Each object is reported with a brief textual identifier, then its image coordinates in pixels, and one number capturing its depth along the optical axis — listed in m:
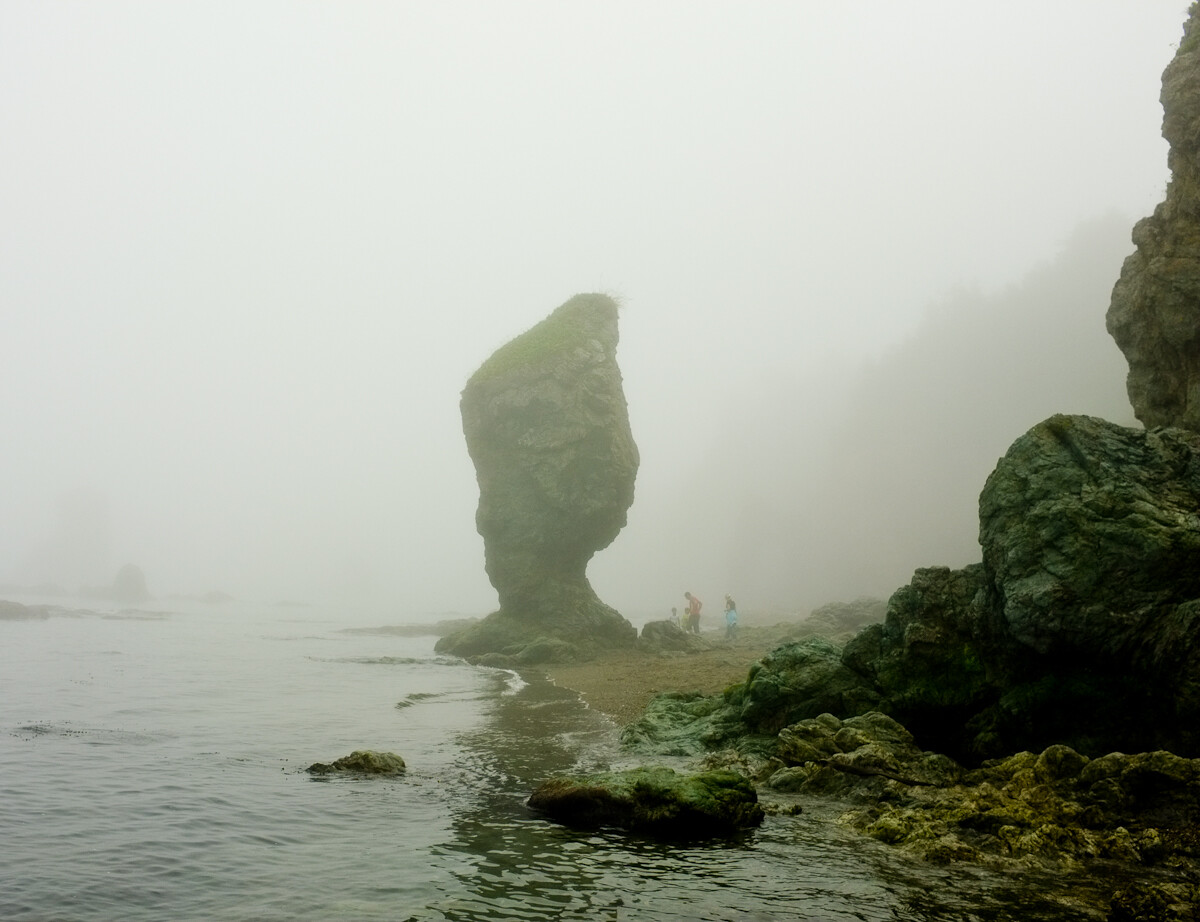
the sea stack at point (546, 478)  45.22
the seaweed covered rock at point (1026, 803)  9.90
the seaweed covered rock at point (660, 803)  11.68
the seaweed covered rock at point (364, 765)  15.72
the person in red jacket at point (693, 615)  51.91
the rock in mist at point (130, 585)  126.94
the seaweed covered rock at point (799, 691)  17.20
